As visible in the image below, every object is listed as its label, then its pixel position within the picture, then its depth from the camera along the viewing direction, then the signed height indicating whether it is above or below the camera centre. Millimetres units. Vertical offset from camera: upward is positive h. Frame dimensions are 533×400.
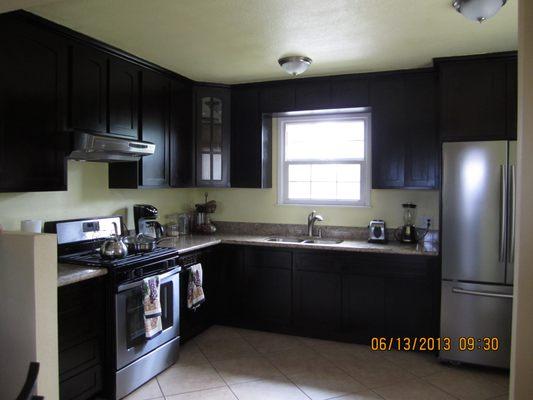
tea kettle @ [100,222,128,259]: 2785 -382
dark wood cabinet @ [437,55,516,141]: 3104 +743
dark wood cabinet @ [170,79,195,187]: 3826 +550
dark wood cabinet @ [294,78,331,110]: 3893 +945
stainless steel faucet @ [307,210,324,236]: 4108 -253
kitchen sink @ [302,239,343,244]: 4022 -464
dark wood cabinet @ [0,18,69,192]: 2322 +504
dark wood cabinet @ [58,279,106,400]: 2357 -876
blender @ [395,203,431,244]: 3770 -319
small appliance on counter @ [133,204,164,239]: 3660 -226
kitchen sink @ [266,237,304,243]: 4051 -458
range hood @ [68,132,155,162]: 2666 +307
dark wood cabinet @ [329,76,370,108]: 3793 +945
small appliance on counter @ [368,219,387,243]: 3818 -357
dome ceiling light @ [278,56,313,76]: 3193 +1018
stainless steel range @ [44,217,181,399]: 2631 -738
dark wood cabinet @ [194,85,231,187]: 4148 +598
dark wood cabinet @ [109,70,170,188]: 3416 +465
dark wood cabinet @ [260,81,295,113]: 4027 +949
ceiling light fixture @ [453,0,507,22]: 2104 +969
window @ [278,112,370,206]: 4129 +355
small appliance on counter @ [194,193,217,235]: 4375 -238
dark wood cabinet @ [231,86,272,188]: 4191 +550
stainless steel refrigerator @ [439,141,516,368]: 3004 -405
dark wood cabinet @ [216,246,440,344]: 3420 -881
